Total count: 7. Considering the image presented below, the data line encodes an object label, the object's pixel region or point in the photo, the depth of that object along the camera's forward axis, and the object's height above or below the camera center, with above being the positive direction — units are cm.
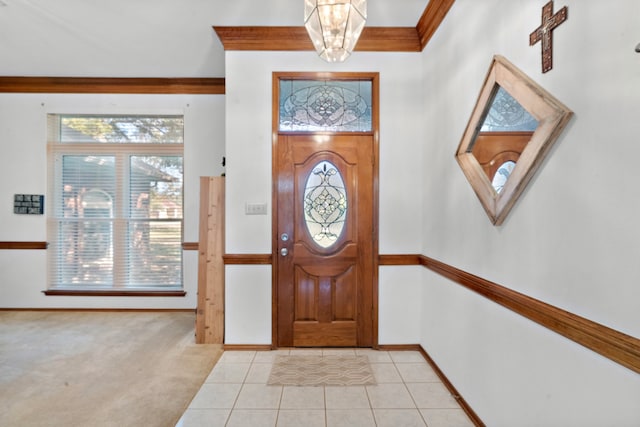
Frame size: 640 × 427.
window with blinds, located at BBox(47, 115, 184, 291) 410 +11
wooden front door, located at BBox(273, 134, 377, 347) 302 -26
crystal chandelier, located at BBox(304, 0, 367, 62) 156 +97
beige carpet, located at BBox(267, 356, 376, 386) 246 -130
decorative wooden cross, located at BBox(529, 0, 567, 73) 133 +79
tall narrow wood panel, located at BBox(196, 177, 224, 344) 318 -51
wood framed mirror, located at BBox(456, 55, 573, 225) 136 +40
